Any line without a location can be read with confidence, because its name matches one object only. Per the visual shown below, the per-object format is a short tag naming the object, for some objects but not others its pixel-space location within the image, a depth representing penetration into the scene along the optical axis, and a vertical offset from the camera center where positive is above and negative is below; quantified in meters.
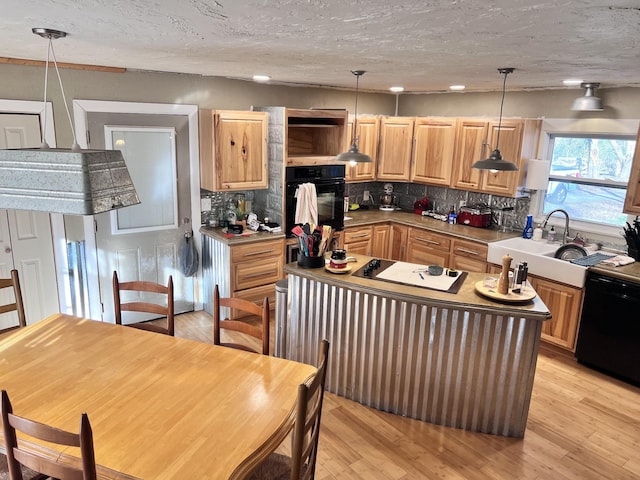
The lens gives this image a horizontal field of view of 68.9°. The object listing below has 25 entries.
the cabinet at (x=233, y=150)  4.44 -0.08
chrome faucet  4.46 -0.67
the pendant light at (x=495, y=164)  3.55 -0.10
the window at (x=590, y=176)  4.35 -0.21
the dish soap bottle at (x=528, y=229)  4.81 -0.78
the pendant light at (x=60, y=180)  1.78 -0.17
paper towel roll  4.61 -0.21
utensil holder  3.43 -0.85
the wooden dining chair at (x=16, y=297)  2.93 -1.02
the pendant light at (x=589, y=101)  4.11 +0.46
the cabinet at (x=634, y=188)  3.75 -0.26
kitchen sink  3.96 -0.95
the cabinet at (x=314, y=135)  4.74 +0.10
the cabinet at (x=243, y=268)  4.50 -1.24
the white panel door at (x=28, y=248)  3.69 -0.93
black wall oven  4.75 -0.48
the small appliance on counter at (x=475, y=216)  5.23 -0.73
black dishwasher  3.65 -1.37
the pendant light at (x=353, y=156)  4.21 -0.10
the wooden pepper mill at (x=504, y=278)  2.94 -0.80
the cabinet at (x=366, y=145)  5.53 +0.02
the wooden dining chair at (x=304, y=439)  1.81 -1.19
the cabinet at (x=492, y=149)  4.69 +0.01
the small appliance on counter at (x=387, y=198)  6.29 -0.68
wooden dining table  1.77 -1.16
